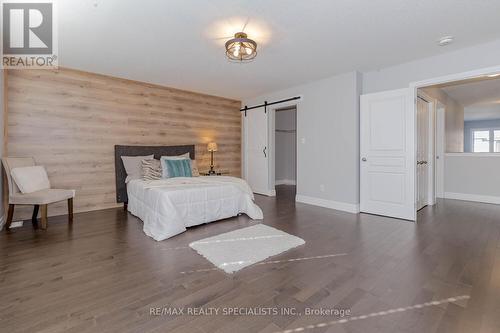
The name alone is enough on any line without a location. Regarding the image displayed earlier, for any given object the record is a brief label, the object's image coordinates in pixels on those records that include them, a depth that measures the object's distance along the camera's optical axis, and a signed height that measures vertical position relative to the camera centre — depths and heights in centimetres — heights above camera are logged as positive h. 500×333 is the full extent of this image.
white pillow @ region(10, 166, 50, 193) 340 -19
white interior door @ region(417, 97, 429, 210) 456 +17
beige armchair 332 -42
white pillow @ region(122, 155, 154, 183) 467 -6
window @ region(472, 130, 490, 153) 1038 +90
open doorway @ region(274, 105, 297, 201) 839 +54
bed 323 -56
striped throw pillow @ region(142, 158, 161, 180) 446 -11
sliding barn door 630 +33
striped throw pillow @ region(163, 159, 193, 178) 454 -8
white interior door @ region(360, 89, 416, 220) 400 +13
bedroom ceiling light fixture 295 +141
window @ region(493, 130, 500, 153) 1004 +83
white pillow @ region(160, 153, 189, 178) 449 +0
